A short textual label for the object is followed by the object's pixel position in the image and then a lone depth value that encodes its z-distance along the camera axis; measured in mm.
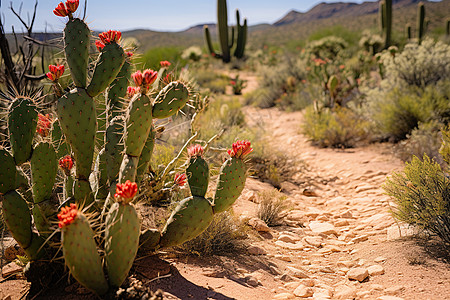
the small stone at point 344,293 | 3318
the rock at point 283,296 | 3201
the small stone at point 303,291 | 3309
